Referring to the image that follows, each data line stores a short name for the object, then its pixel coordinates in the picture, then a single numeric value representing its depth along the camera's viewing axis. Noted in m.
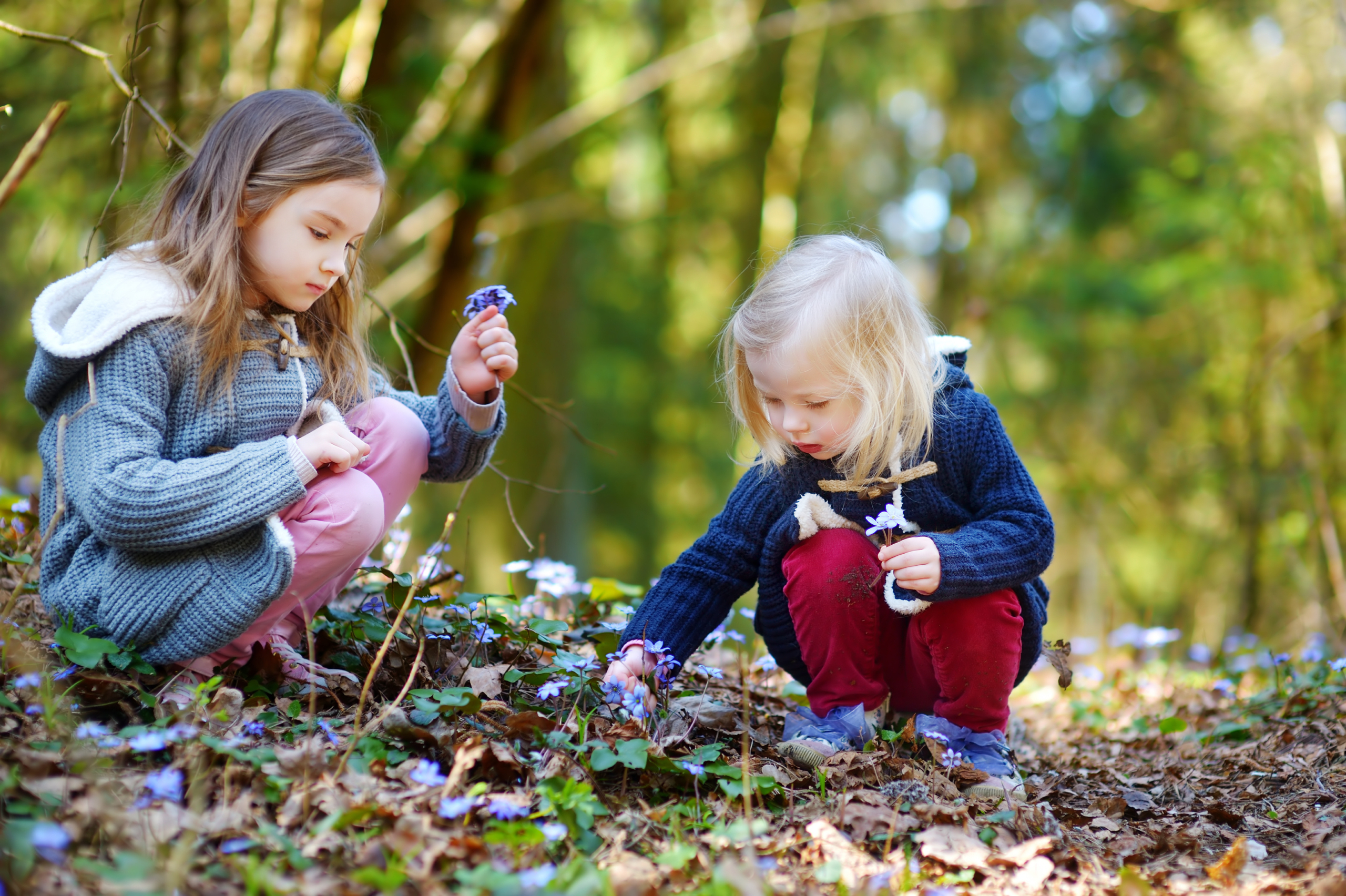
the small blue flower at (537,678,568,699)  1.59
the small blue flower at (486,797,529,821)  1.44
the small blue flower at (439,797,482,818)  1.43
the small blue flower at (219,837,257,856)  1.38
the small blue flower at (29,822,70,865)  1.29
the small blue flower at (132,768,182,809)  1.38
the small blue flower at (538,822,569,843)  1.43
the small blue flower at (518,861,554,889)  1.37
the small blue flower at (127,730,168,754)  1.40
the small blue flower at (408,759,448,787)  1.45
